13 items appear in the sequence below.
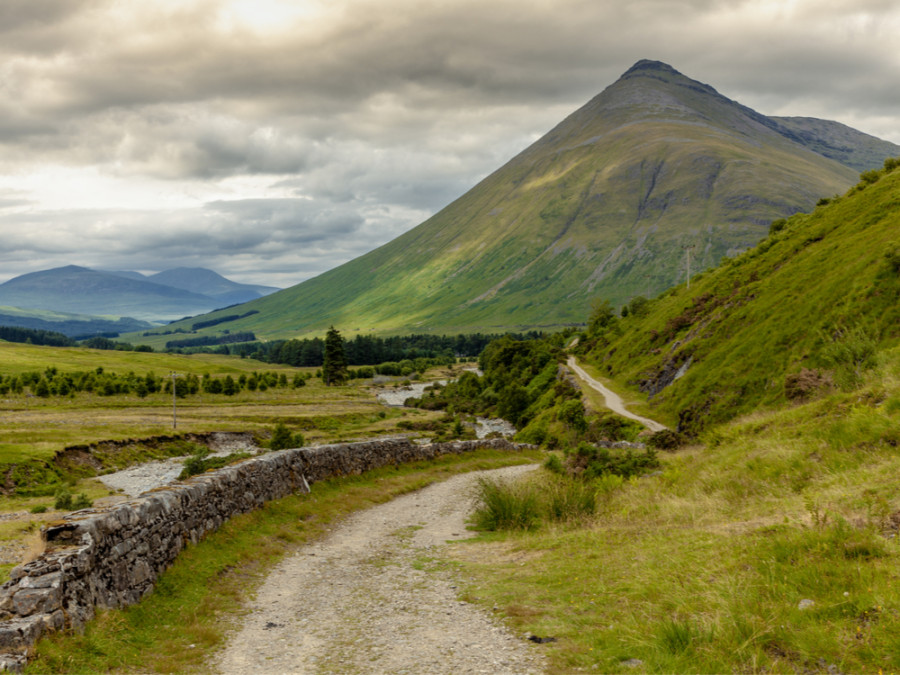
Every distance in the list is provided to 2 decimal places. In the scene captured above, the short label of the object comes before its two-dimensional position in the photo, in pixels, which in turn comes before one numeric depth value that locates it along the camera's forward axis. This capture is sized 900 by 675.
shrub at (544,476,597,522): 17.89
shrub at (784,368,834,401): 32.80
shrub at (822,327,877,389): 24.16
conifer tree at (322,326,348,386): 158.75
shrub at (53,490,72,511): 37.81
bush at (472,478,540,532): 18.72
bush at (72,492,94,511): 37.45
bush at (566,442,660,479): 24.91
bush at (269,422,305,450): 61.97
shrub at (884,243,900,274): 37.83
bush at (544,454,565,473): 29.25
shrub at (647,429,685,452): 37.47
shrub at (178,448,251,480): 41.48
